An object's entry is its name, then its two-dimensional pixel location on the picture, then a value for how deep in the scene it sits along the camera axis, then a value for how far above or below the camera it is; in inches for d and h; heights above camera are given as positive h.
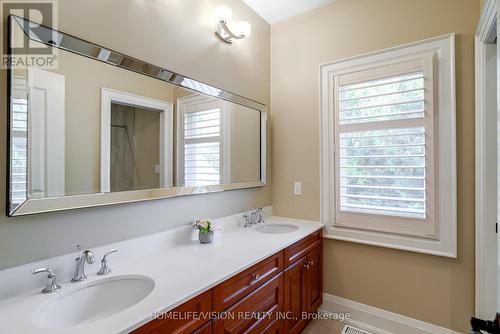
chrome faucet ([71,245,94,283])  44.3 -17.2
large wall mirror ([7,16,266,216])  41.3 +8.3
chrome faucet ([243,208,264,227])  87.2 -17.3
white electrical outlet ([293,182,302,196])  97.4 -7.6
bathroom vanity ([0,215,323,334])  35.6 -20.1
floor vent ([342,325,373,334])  79.7 -52.2
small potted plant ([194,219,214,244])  65.6 -16.3
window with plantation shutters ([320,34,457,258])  71.5 +6.6
